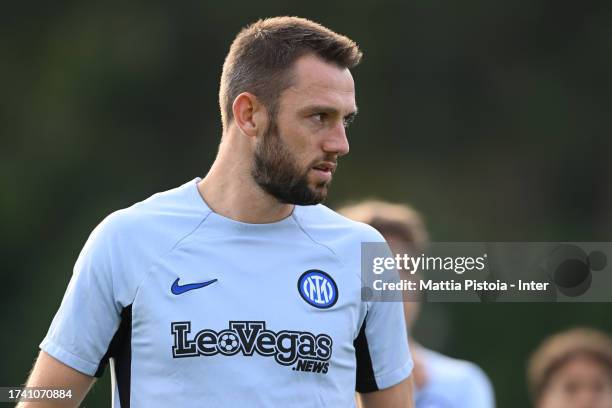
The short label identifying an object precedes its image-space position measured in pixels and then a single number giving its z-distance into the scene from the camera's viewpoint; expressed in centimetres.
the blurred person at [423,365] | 1173
